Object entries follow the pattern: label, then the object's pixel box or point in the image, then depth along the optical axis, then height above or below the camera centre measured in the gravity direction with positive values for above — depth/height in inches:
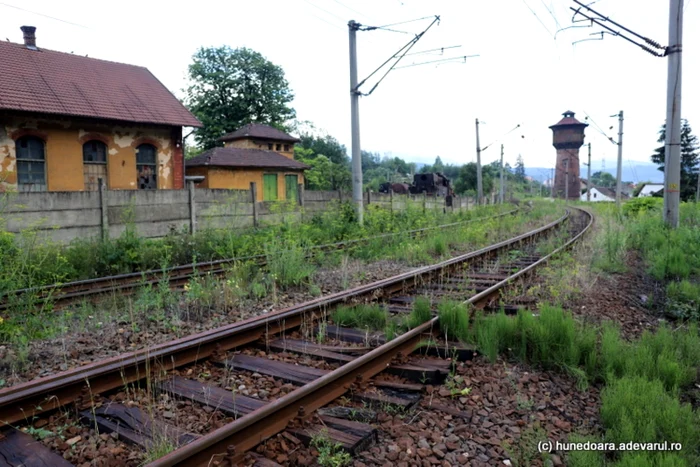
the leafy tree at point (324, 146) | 2967.5 +288.7
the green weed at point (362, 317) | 248.8 -60.6
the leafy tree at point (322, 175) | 2251.5 +92.5
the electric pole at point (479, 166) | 1354.6 +75.7
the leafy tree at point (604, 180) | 7329.2 +185.9
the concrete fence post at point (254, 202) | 596.6 -6.9
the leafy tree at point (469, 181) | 2841.0 +73.1
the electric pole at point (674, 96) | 512.4 +97.2
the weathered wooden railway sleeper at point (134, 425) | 133.7 -63.9
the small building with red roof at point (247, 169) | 1293.1 +70.7
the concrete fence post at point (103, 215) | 478.0 -16.3
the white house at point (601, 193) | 4894.2 -5.1
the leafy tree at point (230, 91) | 2251.5 +467.6
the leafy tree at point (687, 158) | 2349.9 +159.5
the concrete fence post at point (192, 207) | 551.8 -11.2
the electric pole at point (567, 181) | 2901.1 +65.8
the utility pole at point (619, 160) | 1424.7 +90.3
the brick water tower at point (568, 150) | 2984.7 +257.6
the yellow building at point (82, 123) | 786.8 +125.1
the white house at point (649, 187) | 4153.5 +40.9
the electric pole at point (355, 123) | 626.2 +90.3
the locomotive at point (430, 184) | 1886.1 +39.5
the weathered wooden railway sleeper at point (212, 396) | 154.1 -63.8
